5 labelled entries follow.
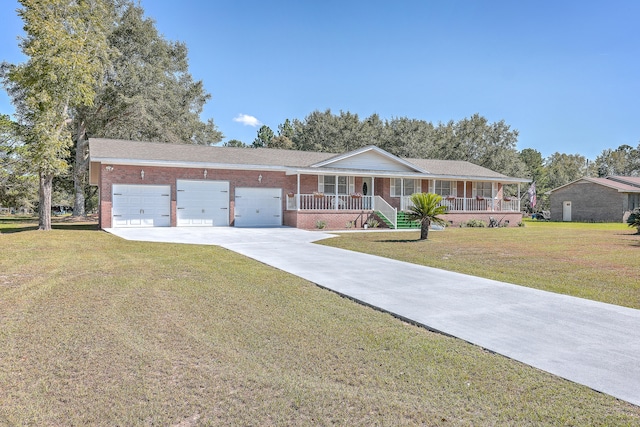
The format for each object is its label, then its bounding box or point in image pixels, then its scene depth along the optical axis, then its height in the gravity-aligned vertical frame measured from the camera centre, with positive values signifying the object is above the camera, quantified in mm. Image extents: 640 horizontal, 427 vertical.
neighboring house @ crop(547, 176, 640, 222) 36250 +1249
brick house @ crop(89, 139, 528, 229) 20125 +1321
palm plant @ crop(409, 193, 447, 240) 15719 +43
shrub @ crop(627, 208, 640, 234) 18800 -369
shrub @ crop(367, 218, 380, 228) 22719 -690
